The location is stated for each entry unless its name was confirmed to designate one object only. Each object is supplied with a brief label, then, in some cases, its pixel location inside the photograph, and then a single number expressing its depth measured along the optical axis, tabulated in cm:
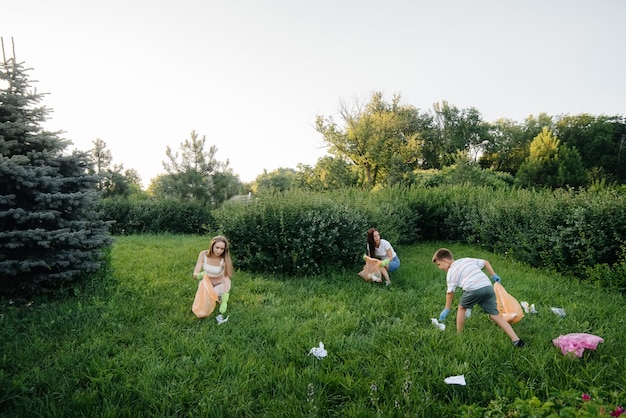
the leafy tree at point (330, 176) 2481
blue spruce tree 511
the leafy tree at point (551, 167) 3219
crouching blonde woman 497
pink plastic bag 350
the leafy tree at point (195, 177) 1777
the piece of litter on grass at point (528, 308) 510
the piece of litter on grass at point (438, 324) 436
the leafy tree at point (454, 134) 4594
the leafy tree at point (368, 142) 3259
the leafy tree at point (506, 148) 4576
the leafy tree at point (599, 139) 4066
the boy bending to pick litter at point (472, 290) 412
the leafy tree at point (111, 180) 1925
